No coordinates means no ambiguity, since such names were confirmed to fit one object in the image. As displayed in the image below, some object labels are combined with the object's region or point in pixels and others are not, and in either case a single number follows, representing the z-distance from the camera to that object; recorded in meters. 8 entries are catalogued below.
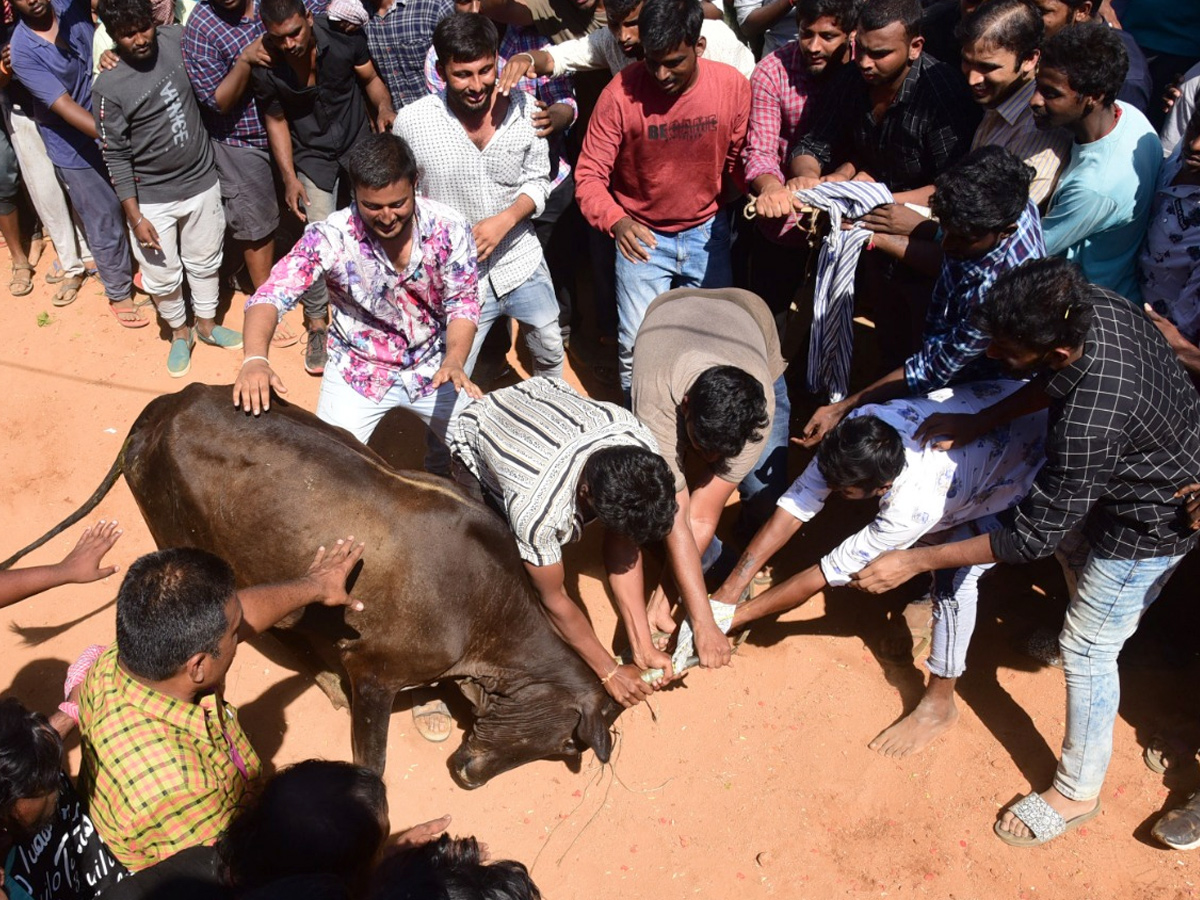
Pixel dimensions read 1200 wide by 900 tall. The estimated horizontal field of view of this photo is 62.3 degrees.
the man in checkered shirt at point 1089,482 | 3.59
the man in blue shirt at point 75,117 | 6.64
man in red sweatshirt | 5.50
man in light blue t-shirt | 4.22
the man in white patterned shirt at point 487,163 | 5.16
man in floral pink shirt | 4.45
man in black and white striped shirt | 3.87
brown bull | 4.34
